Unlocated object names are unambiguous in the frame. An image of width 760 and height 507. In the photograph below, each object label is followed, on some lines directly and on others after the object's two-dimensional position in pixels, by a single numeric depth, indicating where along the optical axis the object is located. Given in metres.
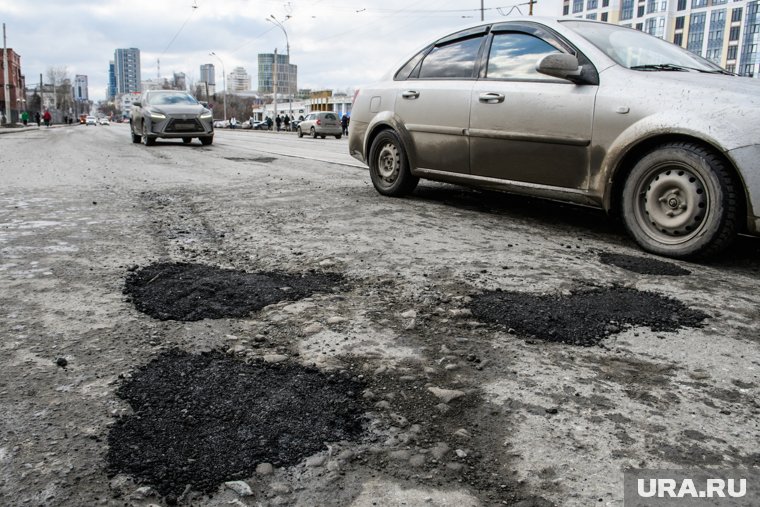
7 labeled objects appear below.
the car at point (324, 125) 35.06
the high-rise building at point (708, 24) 93.06
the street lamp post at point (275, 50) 52.53
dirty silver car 3.80
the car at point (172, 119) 15.71
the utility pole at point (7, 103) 54.76
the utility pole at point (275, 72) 59.15
